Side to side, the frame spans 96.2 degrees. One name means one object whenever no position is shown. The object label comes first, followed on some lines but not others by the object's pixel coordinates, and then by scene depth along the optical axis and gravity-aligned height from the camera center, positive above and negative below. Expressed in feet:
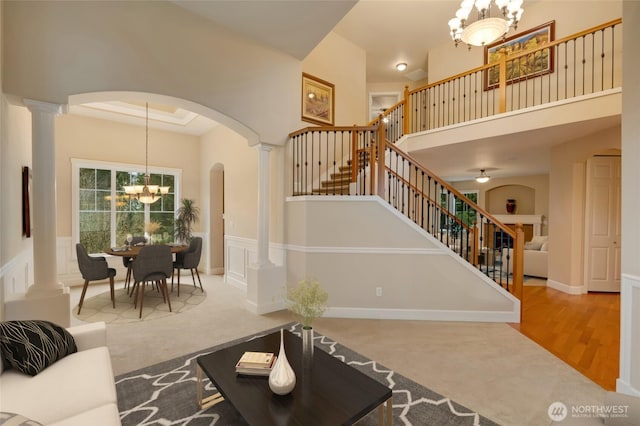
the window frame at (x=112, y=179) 18.62 +1.99
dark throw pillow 5.68 -2.86
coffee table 4.83 -3.48
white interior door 16.93 -0.88
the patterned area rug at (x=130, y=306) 12.97 -4.99
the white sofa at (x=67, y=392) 4.67 -3.35
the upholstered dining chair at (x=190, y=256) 17.01 -2.93
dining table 14.75 -2.35
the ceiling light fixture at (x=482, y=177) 27.76 +3.14
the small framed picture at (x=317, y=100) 17.43 +6.85
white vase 5.28 -3.16
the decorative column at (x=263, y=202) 14.12 +0.30
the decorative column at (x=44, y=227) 8.80 -0.64
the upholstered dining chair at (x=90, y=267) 13.91 -2.92
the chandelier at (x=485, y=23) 11.29 +7.43
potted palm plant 21.84 -0.98
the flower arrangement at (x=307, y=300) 5.99 -1.93
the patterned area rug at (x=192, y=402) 6.46 -4.78
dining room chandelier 16.71 +0.95
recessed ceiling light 24.74 +12.45
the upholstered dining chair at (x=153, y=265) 13.43 -2.76
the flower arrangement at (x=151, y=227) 19.98 -1.37
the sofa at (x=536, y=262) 20.90 -3.84
